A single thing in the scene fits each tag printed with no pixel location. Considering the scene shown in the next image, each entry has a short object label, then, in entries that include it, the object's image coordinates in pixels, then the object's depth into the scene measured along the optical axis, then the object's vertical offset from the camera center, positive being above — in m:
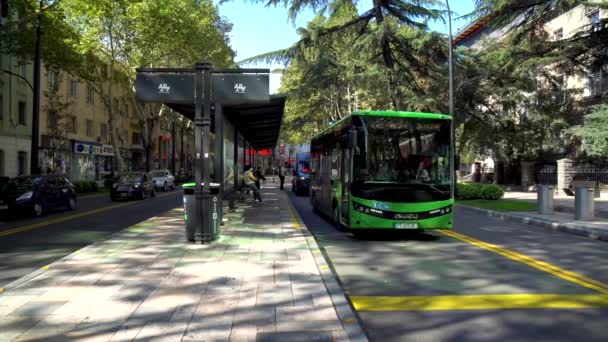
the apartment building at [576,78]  31.23 +6.34
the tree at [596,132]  16.12 +1.37
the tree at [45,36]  23.86 +7.02
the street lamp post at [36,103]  23.92 +3.38
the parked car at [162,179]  36.45 -0.32
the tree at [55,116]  32.59 +3.82
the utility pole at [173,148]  54.02 +2.97
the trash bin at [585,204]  15.59 -0.89
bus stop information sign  10.17 +1.62
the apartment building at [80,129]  34.38 +3.77
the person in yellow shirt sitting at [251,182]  20.98 -0.30
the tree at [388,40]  23.02 +6.07
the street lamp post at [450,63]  23.03 +5.07
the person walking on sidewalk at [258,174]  26.67 +0.04
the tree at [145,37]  30.55 +8.87
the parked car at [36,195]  16.55 -0.68
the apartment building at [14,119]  32.75 +3.73
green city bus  11.18 +0.08
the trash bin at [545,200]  17.73 -0.87
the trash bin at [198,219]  10.14 -0.87
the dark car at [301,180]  30.48 -0.31
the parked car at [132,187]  25.57 -0.61
